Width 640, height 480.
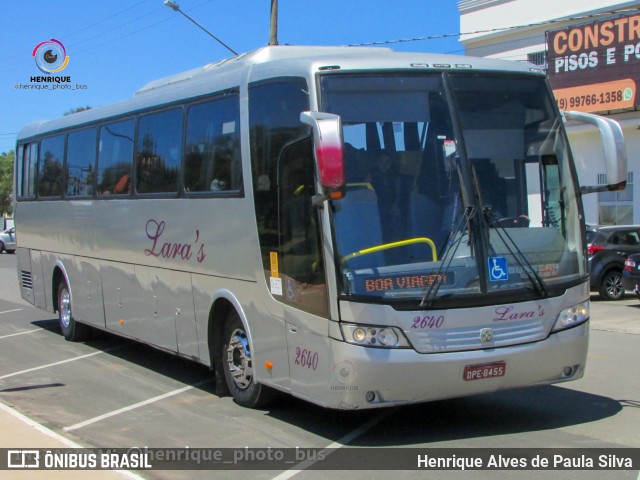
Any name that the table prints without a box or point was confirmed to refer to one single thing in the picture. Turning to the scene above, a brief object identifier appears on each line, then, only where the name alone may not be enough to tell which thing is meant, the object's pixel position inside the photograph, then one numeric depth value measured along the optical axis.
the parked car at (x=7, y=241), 45.84
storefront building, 25.11
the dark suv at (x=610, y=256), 18.59
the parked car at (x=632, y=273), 16.72
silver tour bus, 6.49
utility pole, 24.37
